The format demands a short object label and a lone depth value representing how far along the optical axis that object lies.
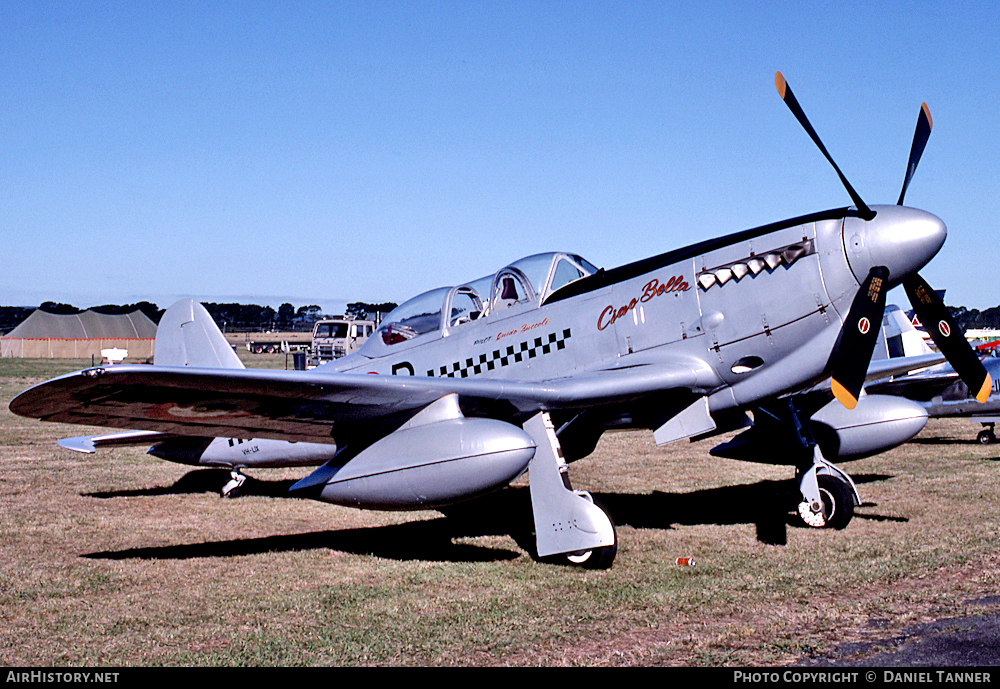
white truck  44.71
